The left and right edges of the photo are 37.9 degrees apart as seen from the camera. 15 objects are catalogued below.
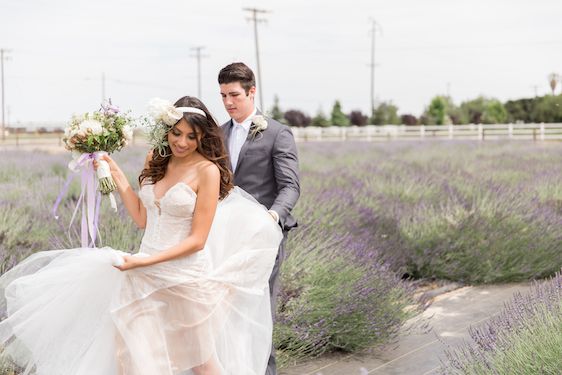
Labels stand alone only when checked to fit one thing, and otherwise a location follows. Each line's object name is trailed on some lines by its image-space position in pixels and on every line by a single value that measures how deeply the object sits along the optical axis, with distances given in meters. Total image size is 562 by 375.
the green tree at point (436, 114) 72.31
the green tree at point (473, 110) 80.47
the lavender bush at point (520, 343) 3.59
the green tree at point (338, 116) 72.81
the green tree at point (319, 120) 71.19
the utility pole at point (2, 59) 63.12
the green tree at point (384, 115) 69.06
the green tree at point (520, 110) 66.12
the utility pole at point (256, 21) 52.38
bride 3.41
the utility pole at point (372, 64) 71.19
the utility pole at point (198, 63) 69.31
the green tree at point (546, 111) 50.02
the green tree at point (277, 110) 70.38
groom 4.20
